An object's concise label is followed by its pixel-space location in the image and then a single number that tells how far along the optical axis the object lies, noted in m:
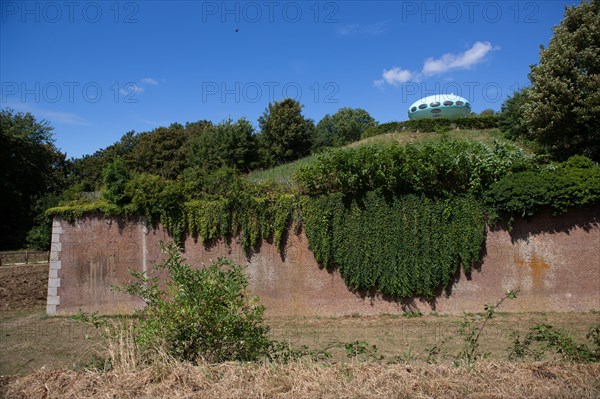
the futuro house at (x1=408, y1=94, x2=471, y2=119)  30.91
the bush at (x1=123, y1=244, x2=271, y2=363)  4.09
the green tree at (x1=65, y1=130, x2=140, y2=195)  40.60
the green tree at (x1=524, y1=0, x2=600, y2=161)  15.60
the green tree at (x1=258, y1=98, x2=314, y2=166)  35.75
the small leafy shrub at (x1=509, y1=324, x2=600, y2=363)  4.12
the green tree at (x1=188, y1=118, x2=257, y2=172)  32.50
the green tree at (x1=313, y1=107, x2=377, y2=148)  56.44
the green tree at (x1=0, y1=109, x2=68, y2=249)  29.98
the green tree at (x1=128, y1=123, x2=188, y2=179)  38.00
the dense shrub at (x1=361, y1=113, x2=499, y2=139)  28.11
